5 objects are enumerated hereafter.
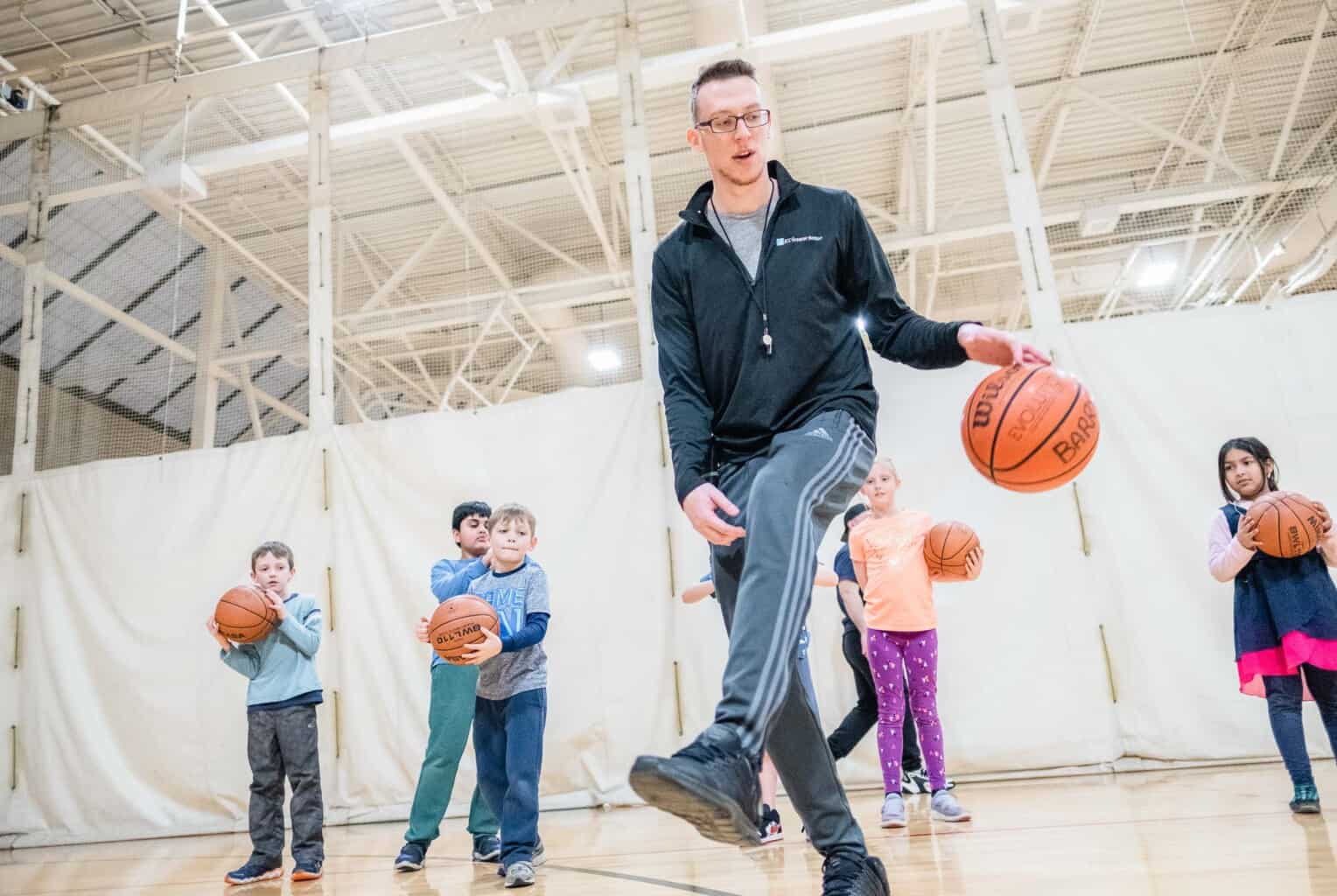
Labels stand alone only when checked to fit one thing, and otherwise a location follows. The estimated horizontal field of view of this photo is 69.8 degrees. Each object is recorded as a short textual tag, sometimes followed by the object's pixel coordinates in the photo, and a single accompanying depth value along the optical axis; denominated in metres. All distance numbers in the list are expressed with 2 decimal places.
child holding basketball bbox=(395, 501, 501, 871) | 3.50
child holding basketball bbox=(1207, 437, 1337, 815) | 3.22
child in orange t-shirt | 3.77
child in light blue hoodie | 3.46
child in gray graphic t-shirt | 3.03
